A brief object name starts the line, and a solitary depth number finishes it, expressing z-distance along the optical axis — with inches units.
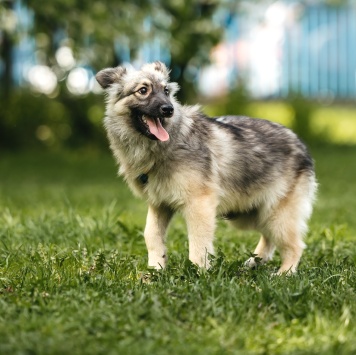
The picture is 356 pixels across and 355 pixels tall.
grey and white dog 393.4
